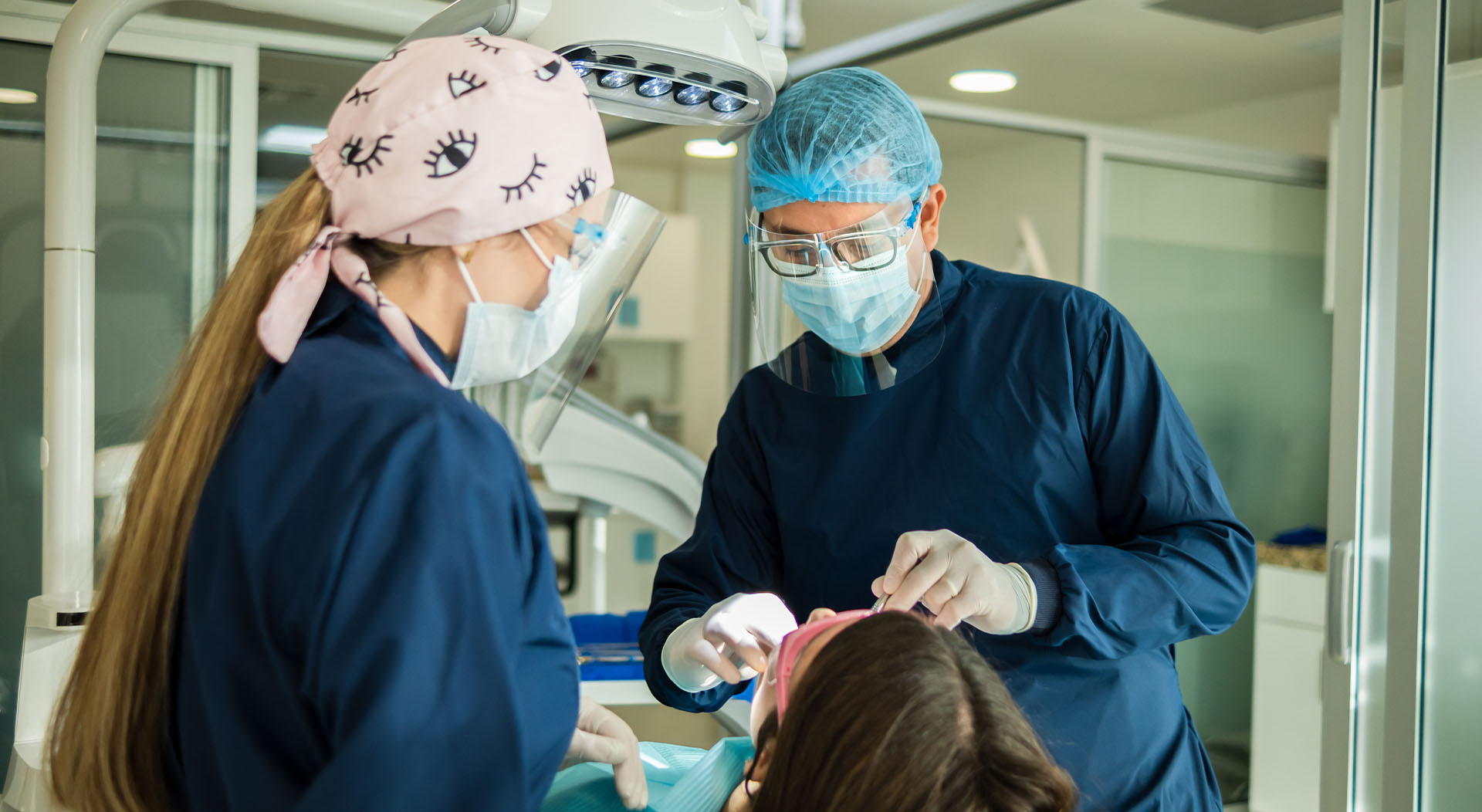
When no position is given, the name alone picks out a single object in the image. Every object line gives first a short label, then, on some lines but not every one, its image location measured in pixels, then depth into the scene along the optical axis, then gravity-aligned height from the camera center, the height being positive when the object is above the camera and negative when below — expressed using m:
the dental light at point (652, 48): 1.06 +0.33
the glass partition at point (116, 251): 1.94 +0.23
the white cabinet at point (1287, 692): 3.25 -0.87
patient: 0.76 -0.24
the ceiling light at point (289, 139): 2.16 +0.48
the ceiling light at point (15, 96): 1.93 +0.49
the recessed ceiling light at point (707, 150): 5.09 +1.13
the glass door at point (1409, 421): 1.51 -0.03
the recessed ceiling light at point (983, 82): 4.06 +1.15
